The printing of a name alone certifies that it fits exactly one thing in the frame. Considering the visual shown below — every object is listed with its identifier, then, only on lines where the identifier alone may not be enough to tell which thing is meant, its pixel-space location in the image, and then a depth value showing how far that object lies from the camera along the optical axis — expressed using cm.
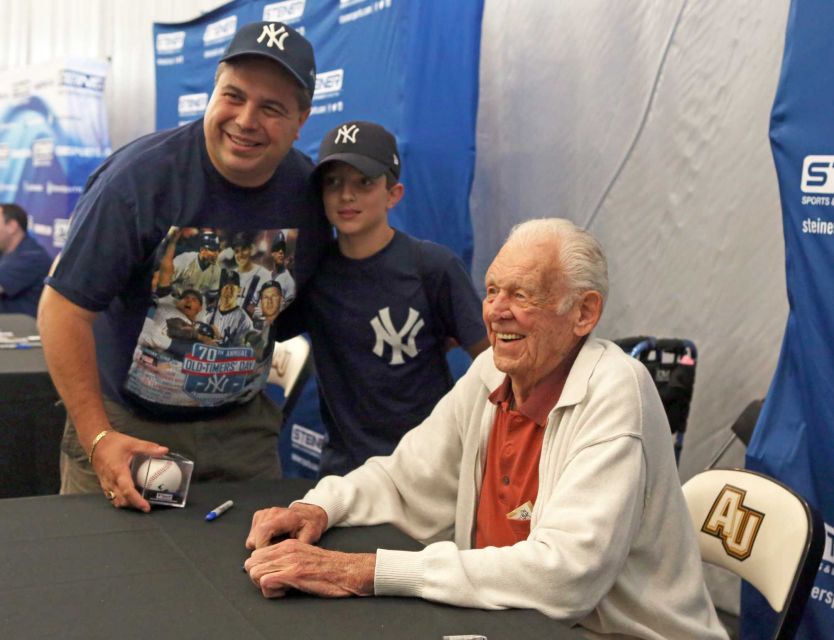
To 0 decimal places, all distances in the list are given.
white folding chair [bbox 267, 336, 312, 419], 340
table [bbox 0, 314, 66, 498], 376
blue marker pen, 188
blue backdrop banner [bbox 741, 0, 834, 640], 235
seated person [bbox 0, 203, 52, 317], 672
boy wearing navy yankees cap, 263
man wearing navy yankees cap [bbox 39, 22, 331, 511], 210
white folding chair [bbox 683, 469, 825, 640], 179
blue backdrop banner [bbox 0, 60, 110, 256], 868
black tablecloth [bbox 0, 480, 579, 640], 136
